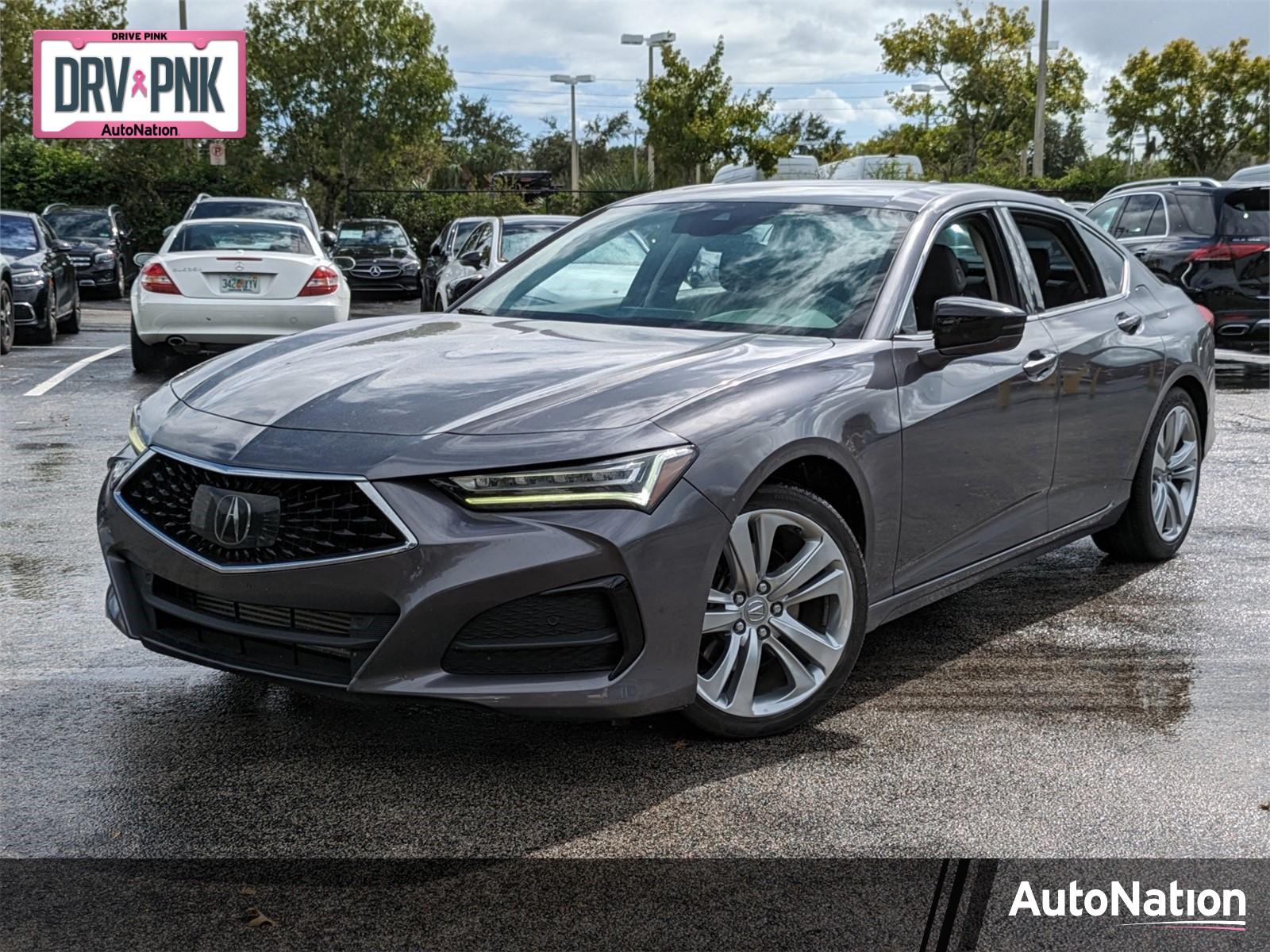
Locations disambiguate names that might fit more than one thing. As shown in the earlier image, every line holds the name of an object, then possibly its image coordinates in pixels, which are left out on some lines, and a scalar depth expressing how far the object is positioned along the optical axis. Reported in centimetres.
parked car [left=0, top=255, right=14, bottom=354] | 1447
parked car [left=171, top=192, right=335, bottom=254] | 1933
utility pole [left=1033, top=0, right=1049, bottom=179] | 3734
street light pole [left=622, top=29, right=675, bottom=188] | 4316
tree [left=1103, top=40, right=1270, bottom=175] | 4897
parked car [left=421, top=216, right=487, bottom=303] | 1988
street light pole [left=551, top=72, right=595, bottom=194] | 4771
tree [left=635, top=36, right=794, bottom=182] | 4450
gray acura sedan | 357
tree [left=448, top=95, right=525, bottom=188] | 8194
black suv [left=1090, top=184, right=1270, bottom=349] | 1470
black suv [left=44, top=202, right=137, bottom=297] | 2584
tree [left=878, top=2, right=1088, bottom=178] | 4619
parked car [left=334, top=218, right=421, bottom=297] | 2752
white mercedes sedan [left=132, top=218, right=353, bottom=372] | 1308
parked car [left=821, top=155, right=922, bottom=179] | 3275
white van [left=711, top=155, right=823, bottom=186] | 3231
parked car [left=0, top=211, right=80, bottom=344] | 1542
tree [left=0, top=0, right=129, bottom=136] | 4541
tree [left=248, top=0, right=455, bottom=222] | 3656
